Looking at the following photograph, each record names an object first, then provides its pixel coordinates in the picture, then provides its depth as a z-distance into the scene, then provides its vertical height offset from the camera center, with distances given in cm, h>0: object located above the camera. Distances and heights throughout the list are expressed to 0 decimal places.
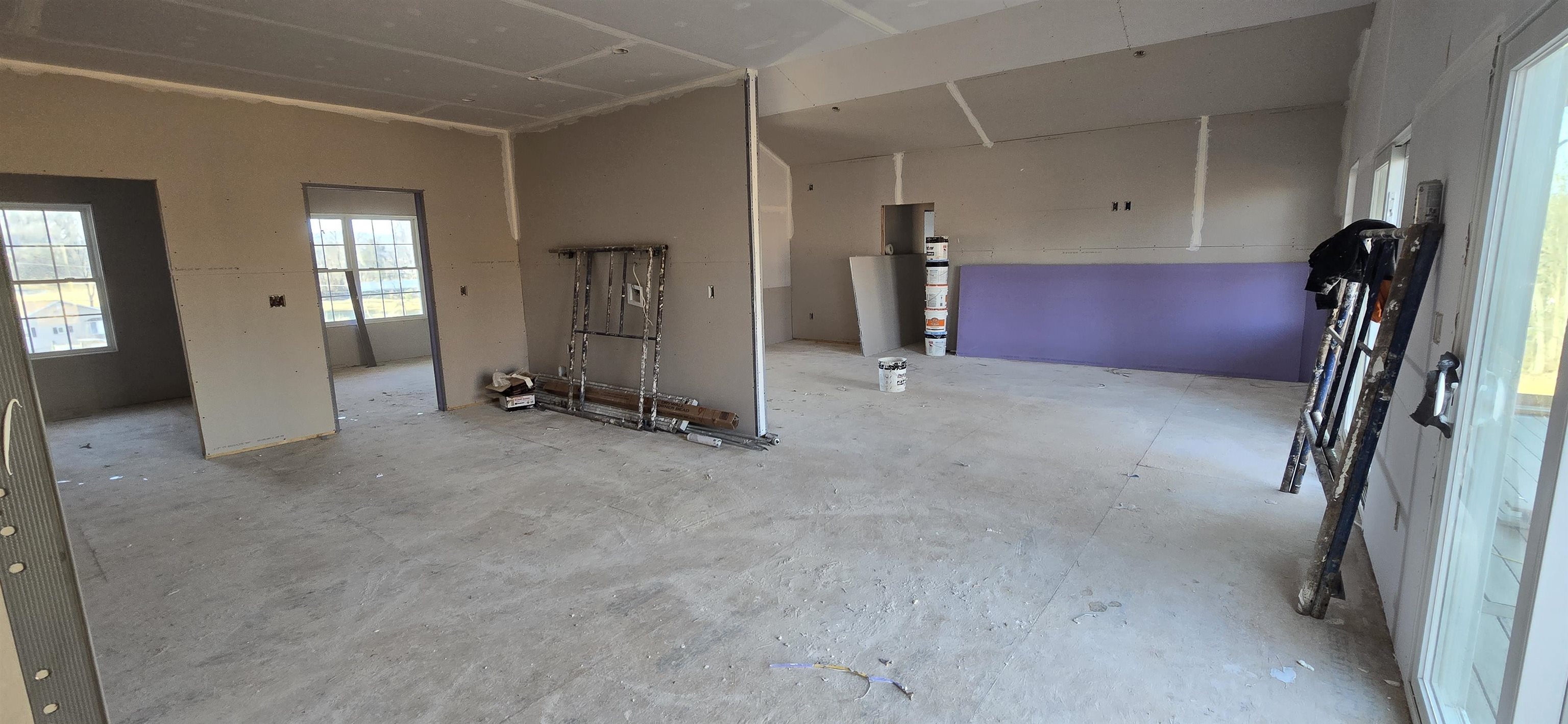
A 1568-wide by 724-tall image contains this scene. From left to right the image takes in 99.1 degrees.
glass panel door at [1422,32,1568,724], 146 -40
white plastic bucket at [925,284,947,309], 780 -38
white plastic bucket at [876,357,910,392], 606 -98
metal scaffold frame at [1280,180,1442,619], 212 -44
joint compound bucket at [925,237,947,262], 773 +16
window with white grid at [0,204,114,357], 586 +8
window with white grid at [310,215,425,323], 834 +17
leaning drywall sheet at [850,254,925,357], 823 -46
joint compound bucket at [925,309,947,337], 789 -68
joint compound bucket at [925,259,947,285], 776 -11
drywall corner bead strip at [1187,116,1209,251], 636 +67
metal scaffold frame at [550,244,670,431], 518 -31
